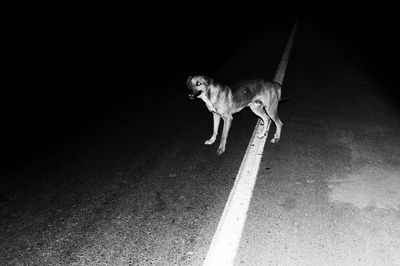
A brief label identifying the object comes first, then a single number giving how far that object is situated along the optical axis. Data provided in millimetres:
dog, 5527
